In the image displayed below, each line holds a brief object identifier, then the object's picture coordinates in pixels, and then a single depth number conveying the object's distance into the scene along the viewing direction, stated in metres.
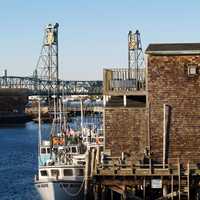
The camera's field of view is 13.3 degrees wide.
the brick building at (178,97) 44.19
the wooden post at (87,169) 45.22
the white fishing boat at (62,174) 51.34
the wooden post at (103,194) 43.09
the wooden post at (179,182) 41.16
